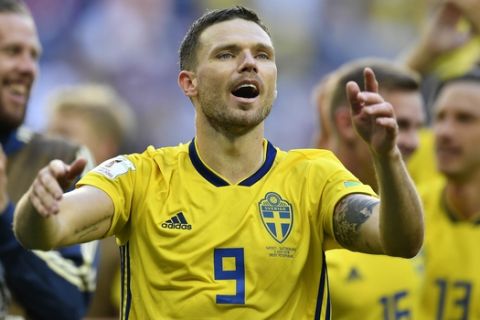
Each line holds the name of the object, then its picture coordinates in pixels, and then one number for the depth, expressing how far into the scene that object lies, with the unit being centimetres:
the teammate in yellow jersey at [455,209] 1558
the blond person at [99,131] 1817
